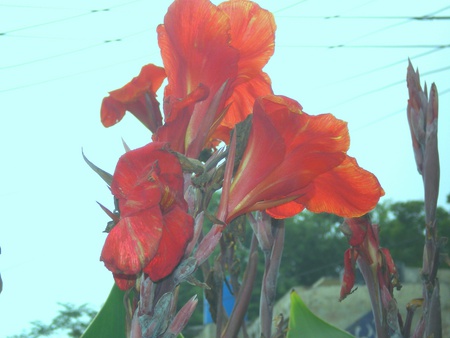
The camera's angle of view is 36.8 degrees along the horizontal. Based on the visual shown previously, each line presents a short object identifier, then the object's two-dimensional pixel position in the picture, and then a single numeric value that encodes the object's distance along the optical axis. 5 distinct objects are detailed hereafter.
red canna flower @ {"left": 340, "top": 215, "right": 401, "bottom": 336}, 0.91
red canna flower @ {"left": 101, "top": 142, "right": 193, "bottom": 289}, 0.45
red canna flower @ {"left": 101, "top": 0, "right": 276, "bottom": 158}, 0.58
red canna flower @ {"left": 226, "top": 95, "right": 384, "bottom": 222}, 0.58
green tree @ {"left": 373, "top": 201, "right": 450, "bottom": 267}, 20.17
